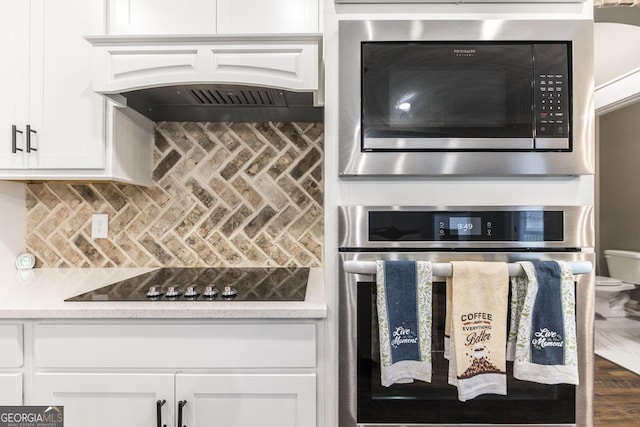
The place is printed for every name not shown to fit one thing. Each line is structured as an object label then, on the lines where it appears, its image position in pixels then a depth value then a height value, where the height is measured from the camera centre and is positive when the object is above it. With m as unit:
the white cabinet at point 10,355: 1.17 -0.41
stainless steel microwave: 1.17 +0.34
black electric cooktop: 1.25 -0.25
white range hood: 1.29 +0.51
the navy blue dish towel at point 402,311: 1.09 -0.26
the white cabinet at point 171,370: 1.17 -0.46
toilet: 3.85 -0.66
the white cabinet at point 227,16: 1.43 +0.71
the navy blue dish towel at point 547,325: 1.09 -0.30
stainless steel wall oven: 1.17 -0.25
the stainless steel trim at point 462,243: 1.17 -0.04
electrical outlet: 1.86 -0.05
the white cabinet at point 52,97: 1.48 +0.44
